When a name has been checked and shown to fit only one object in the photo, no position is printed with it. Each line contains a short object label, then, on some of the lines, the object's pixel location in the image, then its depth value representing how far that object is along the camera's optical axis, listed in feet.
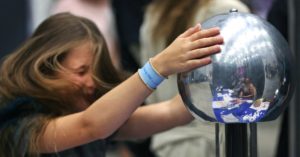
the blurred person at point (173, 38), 13.01
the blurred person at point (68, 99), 10.90
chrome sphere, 9.87
